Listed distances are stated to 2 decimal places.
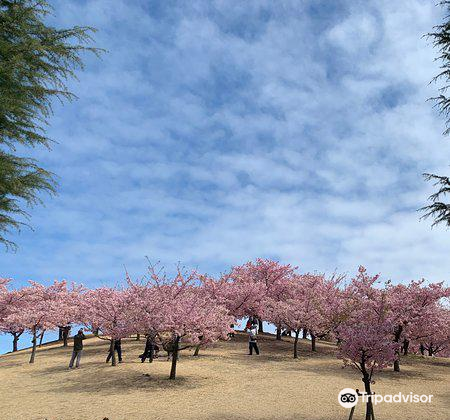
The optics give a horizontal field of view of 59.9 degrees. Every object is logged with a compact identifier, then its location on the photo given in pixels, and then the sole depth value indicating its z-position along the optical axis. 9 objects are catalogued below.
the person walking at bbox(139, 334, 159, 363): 23.61
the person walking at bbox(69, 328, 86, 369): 23.98
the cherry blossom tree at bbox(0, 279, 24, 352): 44.47
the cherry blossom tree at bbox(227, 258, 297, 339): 42.60
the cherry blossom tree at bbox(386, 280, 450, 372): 24.58
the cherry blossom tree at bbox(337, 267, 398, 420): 12.68
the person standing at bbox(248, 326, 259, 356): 27.97
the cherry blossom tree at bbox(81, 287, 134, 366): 22.88
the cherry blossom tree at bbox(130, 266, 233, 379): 20.19
